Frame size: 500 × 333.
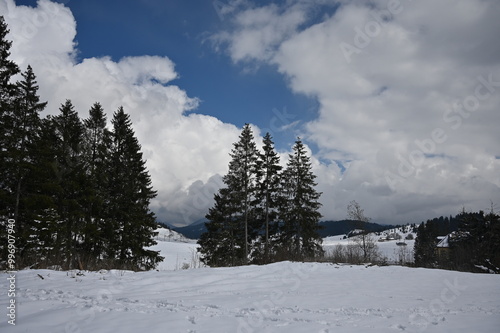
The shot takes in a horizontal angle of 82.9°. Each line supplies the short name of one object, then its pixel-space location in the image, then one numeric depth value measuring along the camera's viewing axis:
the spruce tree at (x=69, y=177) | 18.81
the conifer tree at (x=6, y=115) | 14.78
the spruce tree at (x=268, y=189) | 29.19
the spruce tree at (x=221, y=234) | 27.89
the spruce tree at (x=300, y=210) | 27.91
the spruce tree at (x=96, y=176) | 20.08
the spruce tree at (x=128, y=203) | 21.12
